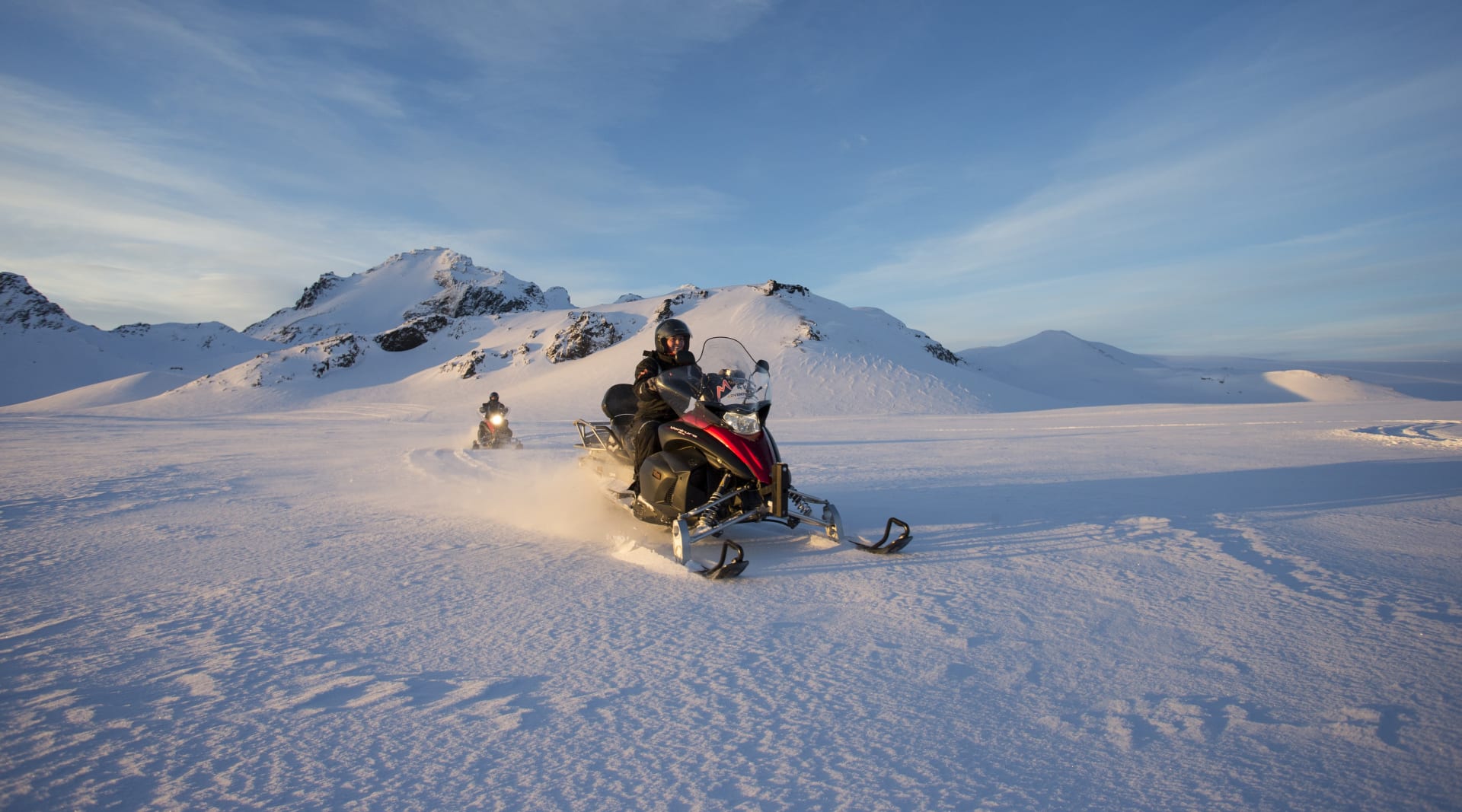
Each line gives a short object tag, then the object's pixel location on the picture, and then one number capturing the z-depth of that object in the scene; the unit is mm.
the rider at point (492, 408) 14719
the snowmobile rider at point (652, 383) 5980
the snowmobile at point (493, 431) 14531
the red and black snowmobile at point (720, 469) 5102
